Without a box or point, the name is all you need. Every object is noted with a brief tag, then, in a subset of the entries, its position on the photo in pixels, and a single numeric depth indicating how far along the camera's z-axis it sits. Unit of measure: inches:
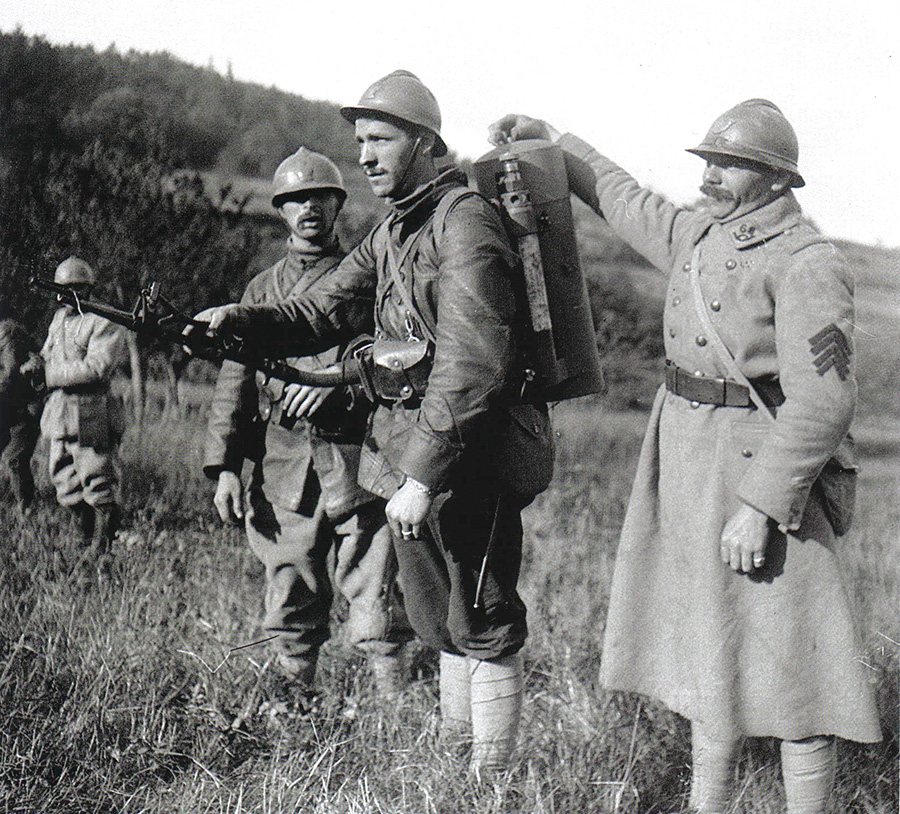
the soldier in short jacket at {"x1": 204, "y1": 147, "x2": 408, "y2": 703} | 153.3
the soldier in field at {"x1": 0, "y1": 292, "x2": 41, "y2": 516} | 244.5
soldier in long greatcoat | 104.3
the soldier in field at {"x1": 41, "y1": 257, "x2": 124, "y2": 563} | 229.0
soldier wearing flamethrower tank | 107.7
